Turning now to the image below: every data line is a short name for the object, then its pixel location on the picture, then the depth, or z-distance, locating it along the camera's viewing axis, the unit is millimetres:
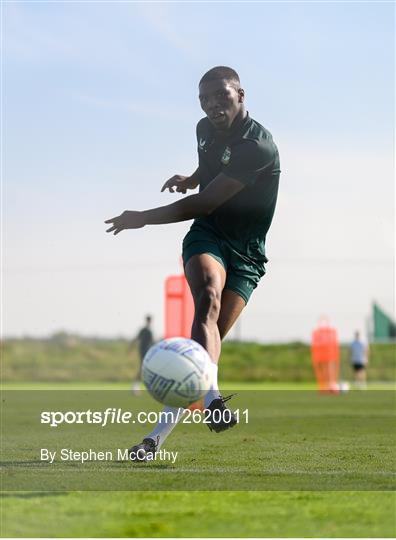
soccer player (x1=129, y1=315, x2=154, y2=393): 28905
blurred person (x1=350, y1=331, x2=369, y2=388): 37531
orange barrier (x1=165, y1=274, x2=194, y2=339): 18547
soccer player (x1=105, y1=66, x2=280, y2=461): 8195
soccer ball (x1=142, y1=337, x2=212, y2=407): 7324
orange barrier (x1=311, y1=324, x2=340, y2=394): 33844
